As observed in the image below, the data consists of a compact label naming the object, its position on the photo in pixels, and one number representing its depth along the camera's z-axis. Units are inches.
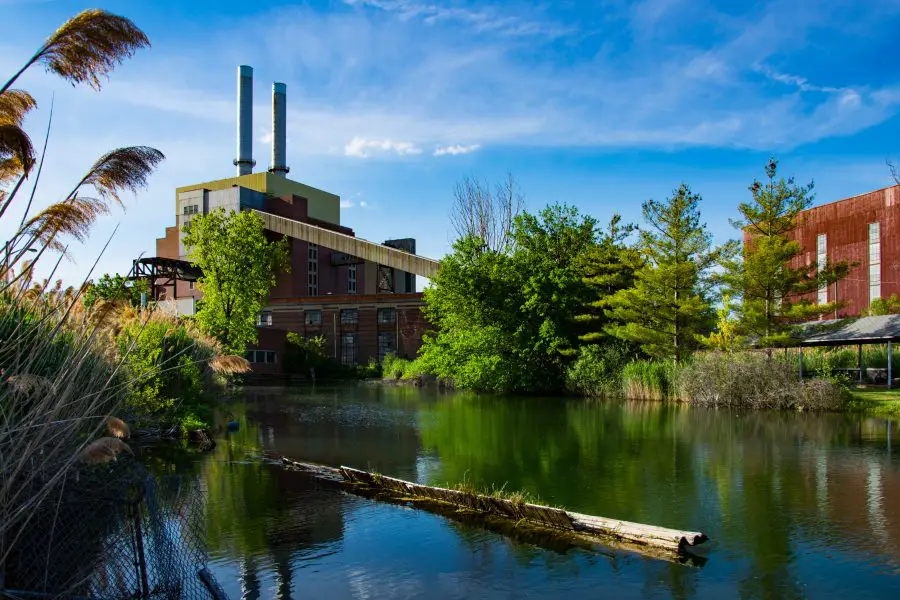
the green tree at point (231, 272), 1389.0
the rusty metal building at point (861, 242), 1601.9
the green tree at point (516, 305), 1346.0
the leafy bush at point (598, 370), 1256.2
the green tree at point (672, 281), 1173.7
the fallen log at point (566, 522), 341.7
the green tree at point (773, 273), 1067.9
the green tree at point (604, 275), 1293.1
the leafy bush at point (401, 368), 1717.5
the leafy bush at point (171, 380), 626.5
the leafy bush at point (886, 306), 1327.5
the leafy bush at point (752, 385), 949.8
